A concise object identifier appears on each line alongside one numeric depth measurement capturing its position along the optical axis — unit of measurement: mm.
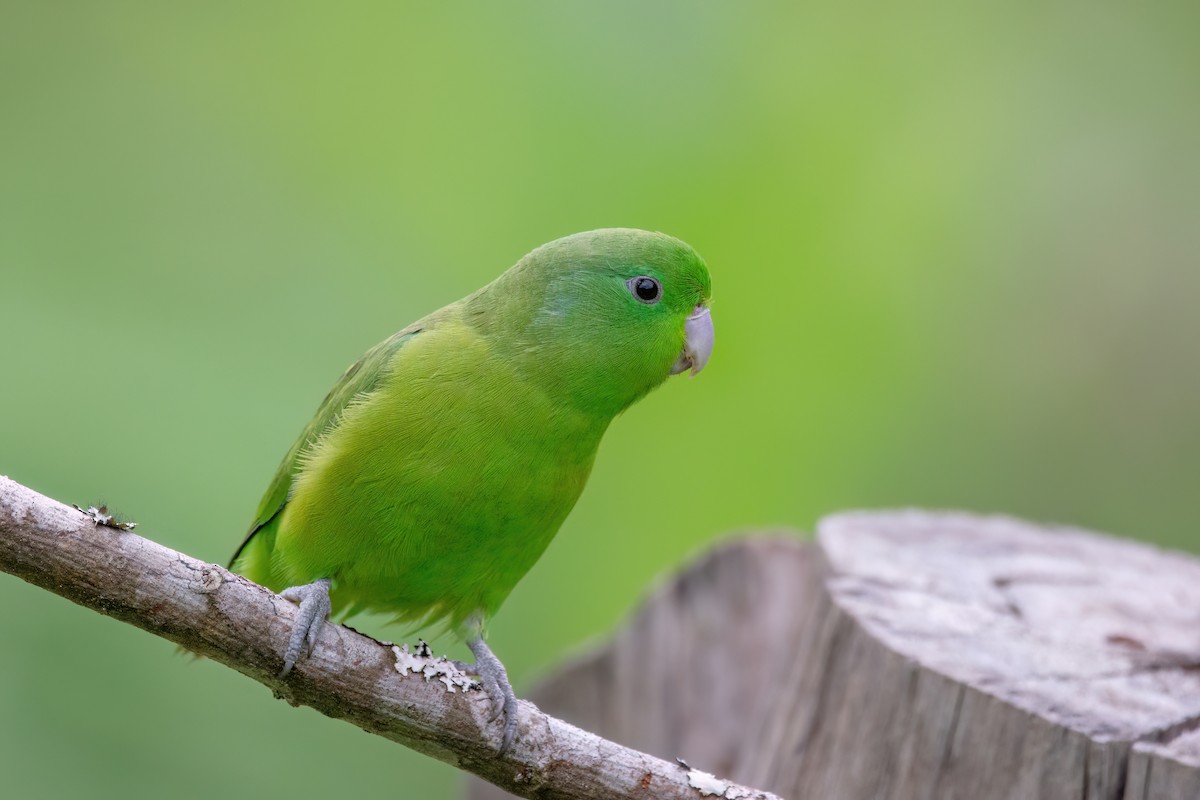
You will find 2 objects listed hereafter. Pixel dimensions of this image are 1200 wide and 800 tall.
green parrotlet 6422
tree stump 6230
